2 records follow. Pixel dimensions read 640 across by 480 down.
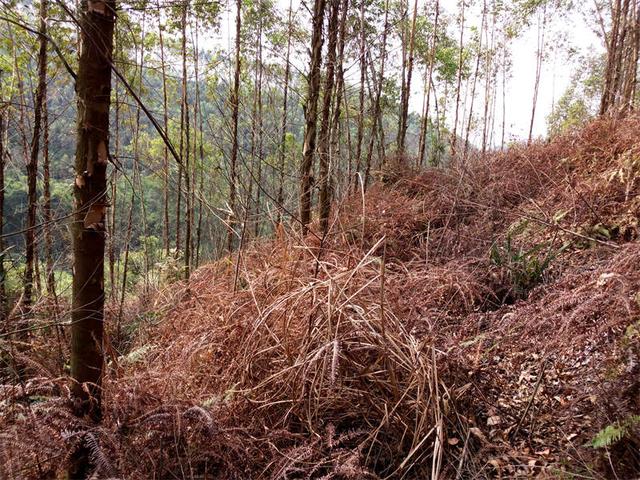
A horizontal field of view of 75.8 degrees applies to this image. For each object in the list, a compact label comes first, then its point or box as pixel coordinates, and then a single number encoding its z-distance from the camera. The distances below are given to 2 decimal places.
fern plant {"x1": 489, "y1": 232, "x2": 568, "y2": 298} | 3.47
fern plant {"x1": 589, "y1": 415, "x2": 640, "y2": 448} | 1.57
